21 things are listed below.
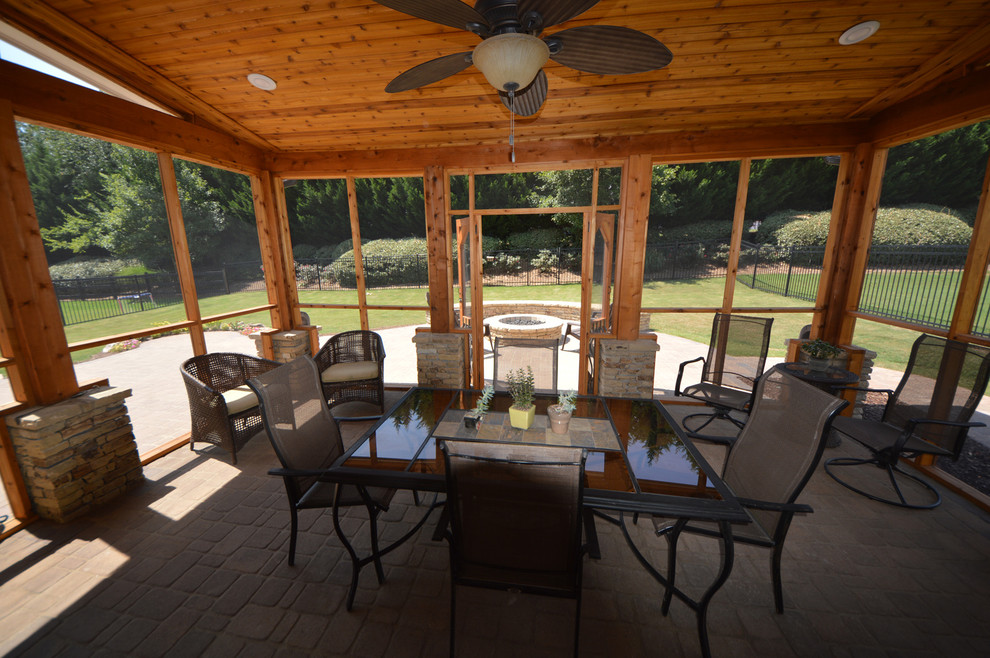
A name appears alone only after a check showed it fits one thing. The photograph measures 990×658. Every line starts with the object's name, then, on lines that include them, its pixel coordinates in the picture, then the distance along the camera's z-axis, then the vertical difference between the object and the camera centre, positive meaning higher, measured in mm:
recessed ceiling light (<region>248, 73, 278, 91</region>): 2982 +1393
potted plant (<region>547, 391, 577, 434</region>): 2215 -996
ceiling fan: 1429 +877
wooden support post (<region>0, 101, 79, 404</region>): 2395 -241
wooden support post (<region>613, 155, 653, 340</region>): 3906 +53
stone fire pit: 6426 -1379
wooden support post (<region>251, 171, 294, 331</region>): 4691 +49
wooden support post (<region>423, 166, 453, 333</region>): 4246 +18
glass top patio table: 1650 -1129
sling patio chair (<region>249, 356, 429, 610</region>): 1888 -1087
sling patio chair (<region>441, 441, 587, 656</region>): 1308 -1032
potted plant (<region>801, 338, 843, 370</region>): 3359 -992
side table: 3070 -1125
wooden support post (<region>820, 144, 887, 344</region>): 3674 +50
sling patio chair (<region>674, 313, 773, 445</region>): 3445 -1193
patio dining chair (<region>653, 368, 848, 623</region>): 1579 -1015
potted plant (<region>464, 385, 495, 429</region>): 2357 -1081
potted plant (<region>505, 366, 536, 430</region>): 2270 -977
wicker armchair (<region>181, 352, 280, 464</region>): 3154 -1318
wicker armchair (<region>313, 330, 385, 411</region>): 4066 -1321
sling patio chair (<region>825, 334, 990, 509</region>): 2455 -1221
